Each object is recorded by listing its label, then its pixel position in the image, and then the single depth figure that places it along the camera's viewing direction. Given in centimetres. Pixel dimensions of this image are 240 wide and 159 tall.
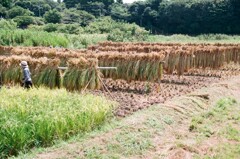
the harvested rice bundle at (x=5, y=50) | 2687
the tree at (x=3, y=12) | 8662
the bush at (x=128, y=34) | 4697
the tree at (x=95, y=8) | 10925
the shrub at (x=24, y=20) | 7756
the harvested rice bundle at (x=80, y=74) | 1436
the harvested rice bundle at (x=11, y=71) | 1520
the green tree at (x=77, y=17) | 8944
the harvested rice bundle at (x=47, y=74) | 1438
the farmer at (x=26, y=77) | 1376
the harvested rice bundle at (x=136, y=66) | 1653
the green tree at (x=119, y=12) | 9169
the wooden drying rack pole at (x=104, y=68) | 1439
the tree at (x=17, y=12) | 8731
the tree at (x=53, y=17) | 8444
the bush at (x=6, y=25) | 4200
